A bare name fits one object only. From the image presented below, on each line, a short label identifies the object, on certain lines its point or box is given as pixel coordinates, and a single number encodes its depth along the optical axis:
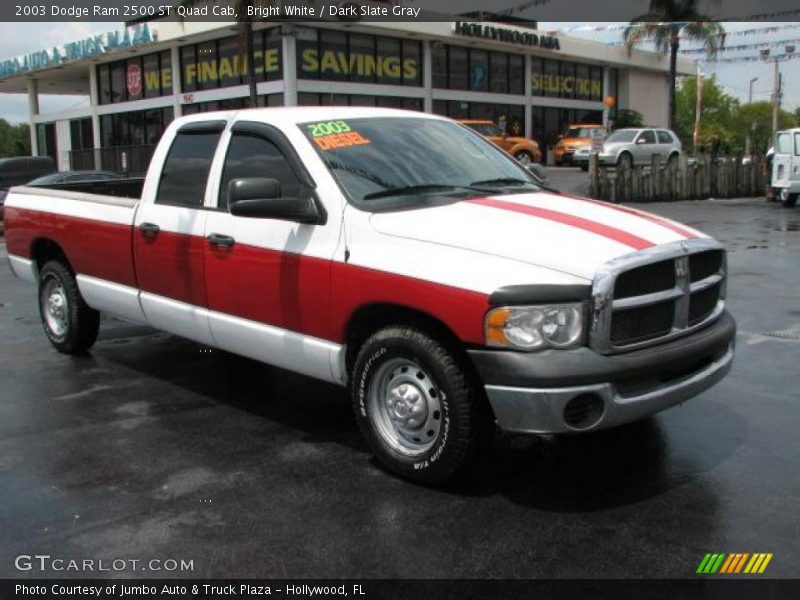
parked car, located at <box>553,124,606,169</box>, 34.06
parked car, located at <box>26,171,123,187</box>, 17.66
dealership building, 32.12
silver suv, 29.31
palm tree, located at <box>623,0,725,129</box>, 35.91
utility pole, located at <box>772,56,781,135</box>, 65.71
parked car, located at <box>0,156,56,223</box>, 22.56
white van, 22.48
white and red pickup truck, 3.82
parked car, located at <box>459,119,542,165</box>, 29.49
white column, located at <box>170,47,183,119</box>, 35.72
